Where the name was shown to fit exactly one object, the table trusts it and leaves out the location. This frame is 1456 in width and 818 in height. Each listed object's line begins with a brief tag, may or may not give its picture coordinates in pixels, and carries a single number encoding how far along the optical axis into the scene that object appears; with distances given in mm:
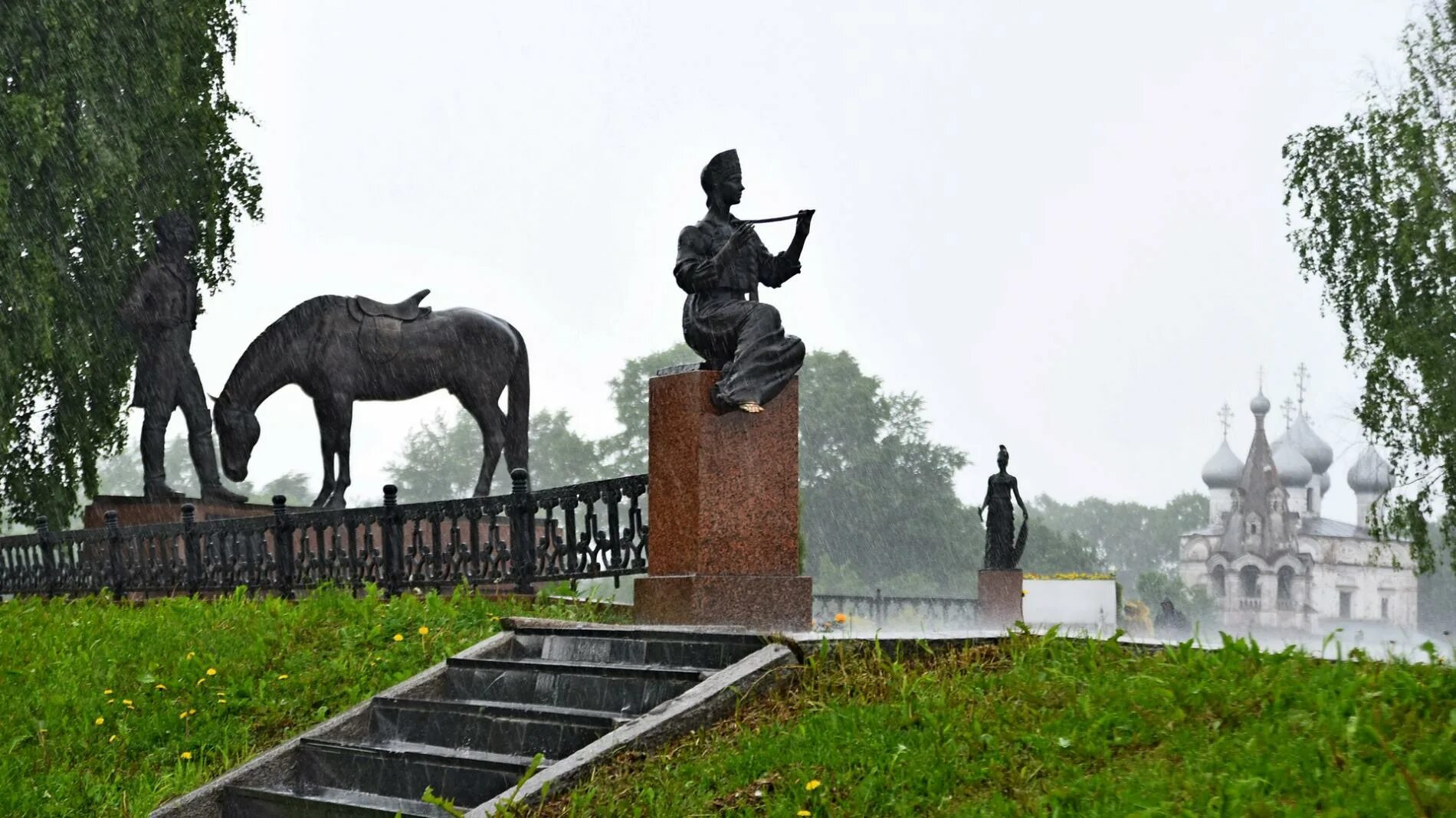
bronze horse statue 17984
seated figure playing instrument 9422
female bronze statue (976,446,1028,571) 22500
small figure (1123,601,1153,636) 29239
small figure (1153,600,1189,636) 40031
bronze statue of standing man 20344
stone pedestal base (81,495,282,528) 18859
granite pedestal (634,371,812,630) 9344
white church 82250
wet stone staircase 7012
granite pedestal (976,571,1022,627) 22000
